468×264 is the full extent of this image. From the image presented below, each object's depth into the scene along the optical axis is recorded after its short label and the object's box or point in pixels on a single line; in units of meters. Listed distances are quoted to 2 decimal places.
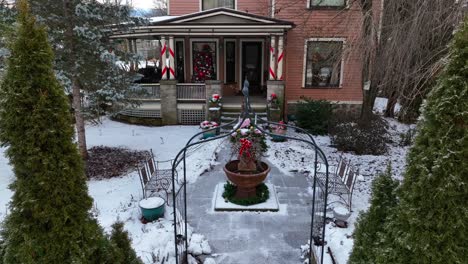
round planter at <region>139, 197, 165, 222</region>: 5.88
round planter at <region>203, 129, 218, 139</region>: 11.17
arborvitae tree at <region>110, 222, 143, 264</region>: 3.22
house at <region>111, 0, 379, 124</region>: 11.78
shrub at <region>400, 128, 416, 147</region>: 10.68
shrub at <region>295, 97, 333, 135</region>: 12.12
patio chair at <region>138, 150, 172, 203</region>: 6.84
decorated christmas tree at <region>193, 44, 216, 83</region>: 14.80
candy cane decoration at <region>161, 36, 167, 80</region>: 12.46
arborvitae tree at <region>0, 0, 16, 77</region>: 7.65
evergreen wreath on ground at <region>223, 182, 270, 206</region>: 6.63
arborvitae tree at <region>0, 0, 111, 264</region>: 2.51
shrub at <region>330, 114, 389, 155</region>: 10.05
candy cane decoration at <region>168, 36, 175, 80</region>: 12.50
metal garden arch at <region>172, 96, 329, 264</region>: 4.67
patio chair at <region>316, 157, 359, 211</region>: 6.72
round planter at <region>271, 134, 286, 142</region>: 11.27
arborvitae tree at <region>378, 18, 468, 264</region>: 2.16
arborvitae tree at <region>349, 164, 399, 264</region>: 3.02
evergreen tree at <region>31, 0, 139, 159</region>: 7.84
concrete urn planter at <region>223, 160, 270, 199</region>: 6.43
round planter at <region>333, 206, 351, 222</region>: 5.81
